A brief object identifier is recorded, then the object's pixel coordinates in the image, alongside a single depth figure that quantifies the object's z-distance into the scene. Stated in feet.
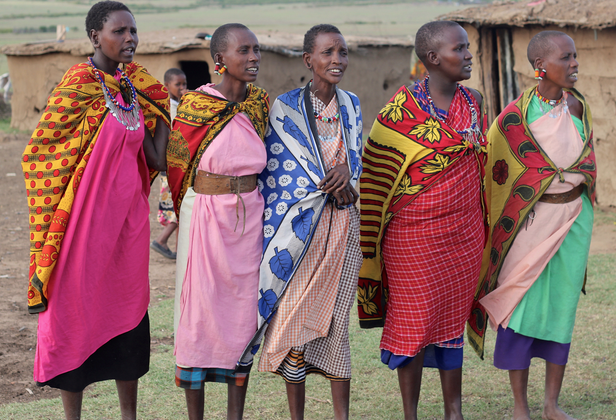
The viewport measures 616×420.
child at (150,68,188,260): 23.21
